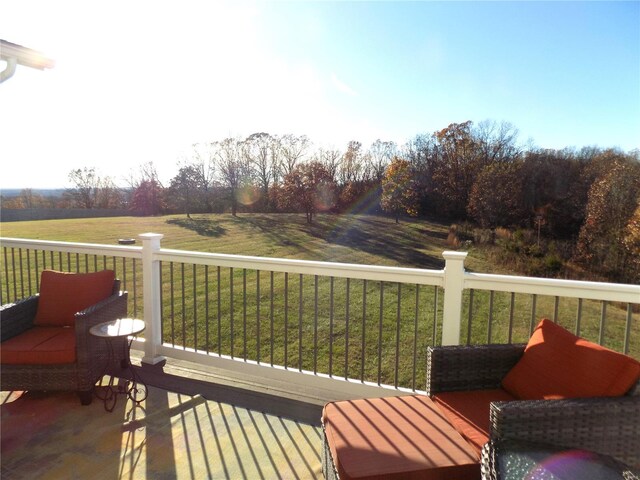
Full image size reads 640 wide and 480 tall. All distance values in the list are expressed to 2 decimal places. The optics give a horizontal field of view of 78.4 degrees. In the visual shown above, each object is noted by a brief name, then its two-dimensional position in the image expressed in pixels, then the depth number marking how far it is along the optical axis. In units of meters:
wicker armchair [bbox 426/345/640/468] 1.45
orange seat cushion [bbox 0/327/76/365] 2.54
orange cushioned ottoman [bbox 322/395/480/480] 1.44
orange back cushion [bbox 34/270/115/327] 3.00
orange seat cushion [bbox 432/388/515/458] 1.62
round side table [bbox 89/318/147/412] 2.47
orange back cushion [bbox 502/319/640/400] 1.54
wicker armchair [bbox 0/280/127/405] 2.56
